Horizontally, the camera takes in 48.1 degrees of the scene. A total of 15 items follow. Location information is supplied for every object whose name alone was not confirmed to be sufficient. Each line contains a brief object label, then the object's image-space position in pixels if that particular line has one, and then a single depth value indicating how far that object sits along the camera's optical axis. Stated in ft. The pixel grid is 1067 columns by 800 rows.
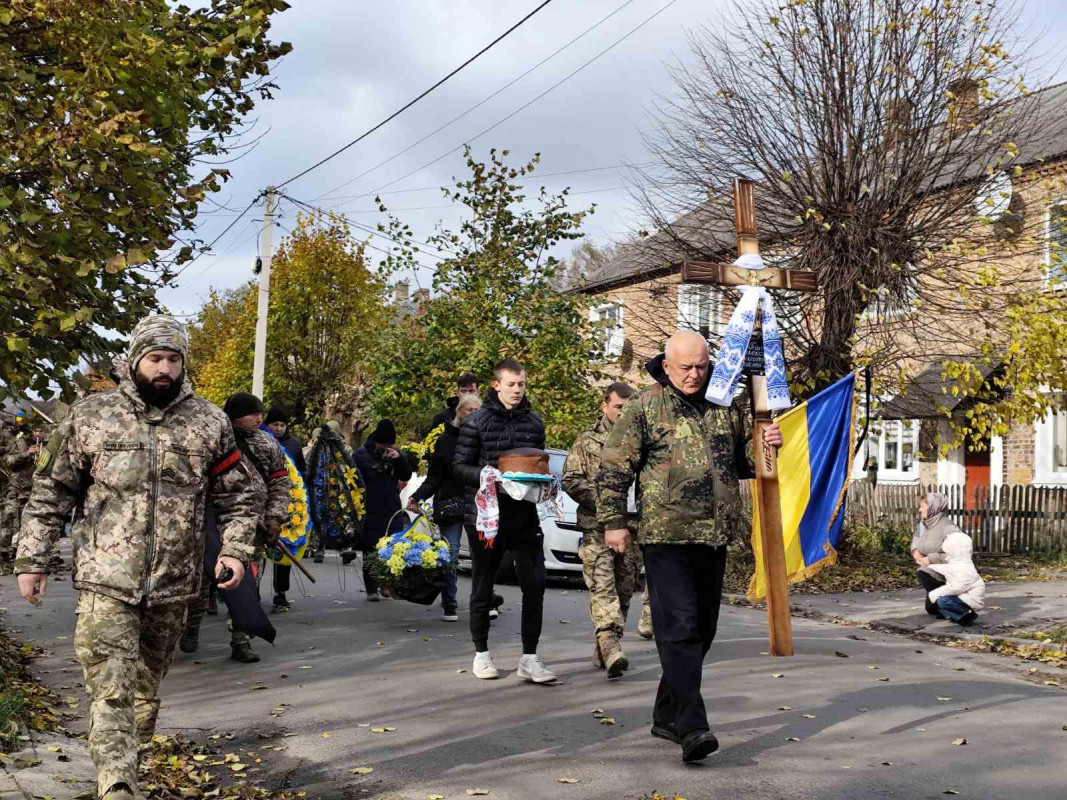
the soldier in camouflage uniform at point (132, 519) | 15.37
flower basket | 33.58
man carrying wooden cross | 19.13
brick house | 54.65
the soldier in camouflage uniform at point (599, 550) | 26.45
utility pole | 97.40
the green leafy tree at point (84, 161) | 22.00
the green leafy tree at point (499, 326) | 66.03
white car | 47.11
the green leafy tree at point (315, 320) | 127.75
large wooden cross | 20.34
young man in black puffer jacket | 25.20
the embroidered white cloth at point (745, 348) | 20.11
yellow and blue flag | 26.63
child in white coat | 37.06
